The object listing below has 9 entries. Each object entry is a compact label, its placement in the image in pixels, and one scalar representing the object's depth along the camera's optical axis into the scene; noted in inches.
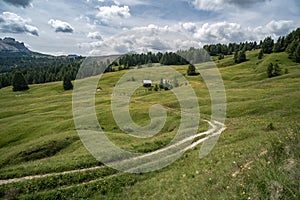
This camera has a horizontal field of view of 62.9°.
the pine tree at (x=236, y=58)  5767.7
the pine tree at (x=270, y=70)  3469.7
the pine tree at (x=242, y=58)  5659.5
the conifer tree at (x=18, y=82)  5098.4
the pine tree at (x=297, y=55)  4091.5
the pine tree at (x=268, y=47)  5561.0
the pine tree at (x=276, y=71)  3531.0
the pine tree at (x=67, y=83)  4904.5
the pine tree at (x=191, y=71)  4912.2
